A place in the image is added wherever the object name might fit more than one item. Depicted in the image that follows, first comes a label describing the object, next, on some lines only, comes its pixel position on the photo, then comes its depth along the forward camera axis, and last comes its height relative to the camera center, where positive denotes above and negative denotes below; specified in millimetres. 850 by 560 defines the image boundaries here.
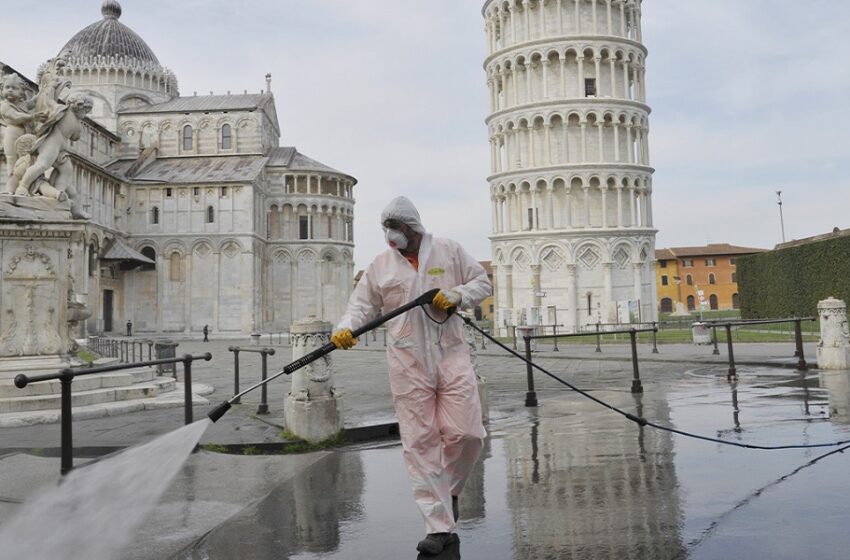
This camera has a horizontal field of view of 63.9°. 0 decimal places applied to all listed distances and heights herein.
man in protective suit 4078 -201
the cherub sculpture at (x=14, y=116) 10648 +3489
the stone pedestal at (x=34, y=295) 9992 +608
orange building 96812 +5413
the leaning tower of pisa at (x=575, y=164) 49469 +11209
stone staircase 9388 -965
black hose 5918 -1162
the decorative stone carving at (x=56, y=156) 10773 +2891
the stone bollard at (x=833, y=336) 13438 -550
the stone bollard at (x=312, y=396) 7426 -770
